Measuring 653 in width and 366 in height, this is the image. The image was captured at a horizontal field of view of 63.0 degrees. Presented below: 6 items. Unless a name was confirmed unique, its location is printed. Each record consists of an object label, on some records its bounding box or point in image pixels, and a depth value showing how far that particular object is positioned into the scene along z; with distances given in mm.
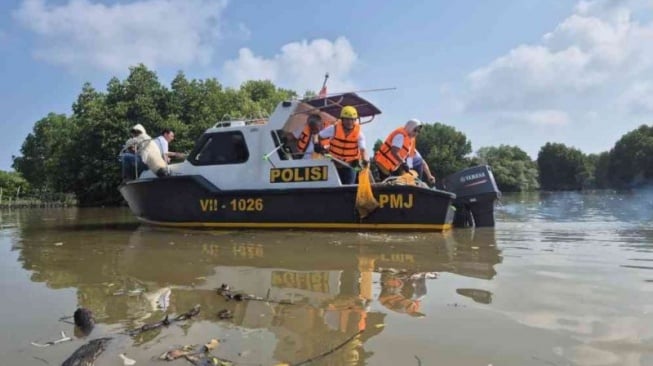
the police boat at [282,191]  8570
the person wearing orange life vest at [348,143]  9070
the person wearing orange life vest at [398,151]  9227
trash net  8469
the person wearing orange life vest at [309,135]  10047
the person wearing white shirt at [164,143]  10609
